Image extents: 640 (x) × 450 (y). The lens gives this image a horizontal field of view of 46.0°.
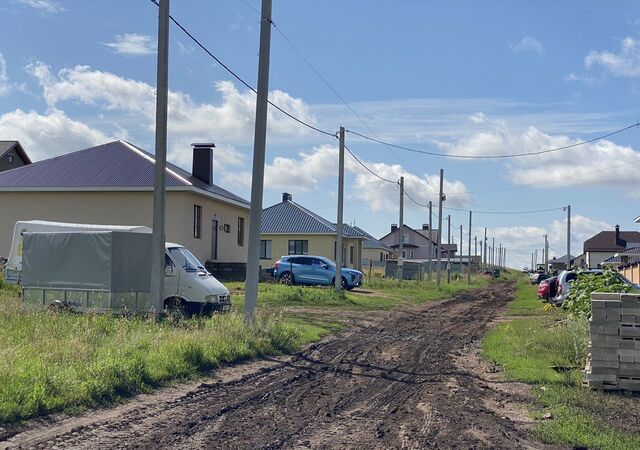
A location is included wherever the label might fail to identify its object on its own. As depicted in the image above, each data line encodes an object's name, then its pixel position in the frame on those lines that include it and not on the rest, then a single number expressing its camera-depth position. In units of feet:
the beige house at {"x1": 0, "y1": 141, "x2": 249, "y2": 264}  100.53
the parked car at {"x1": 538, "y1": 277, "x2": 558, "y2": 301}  104.94
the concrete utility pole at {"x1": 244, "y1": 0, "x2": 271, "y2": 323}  49.51
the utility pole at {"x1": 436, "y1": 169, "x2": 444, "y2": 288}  167.89
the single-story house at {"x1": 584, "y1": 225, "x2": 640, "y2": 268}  322.47
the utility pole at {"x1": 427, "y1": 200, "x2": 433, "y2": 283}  169.94
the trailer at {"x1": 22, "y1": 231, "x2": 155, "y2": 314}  54.90
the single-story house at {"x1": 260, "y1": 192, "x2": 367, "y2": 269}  170.50
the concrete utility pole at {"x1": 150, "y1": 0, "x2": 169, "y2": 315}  47.57
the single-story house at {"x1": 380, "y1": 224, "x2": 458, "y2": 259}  383.37
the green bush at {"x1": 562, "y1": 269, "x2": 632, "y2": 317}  46.55
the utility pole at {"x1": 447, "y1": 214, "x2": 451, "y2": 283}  231.79
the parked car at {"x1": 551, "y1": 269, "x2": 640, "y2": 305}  90.64
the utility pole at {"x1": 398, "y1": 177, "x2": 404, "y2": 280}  140.67
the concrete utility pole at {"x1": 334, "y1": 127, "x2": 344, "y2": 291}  98.78
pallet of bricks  35.09
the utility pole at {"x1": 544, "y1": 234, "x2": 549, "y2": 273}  297.98
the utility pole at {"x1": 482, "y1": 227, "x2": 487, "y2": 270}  386.52
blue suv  114.23
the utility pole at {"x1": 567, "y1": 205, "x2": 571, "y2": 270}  194.45
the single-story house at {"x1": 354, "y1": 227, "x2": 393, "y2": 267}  264.93
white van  59.06
